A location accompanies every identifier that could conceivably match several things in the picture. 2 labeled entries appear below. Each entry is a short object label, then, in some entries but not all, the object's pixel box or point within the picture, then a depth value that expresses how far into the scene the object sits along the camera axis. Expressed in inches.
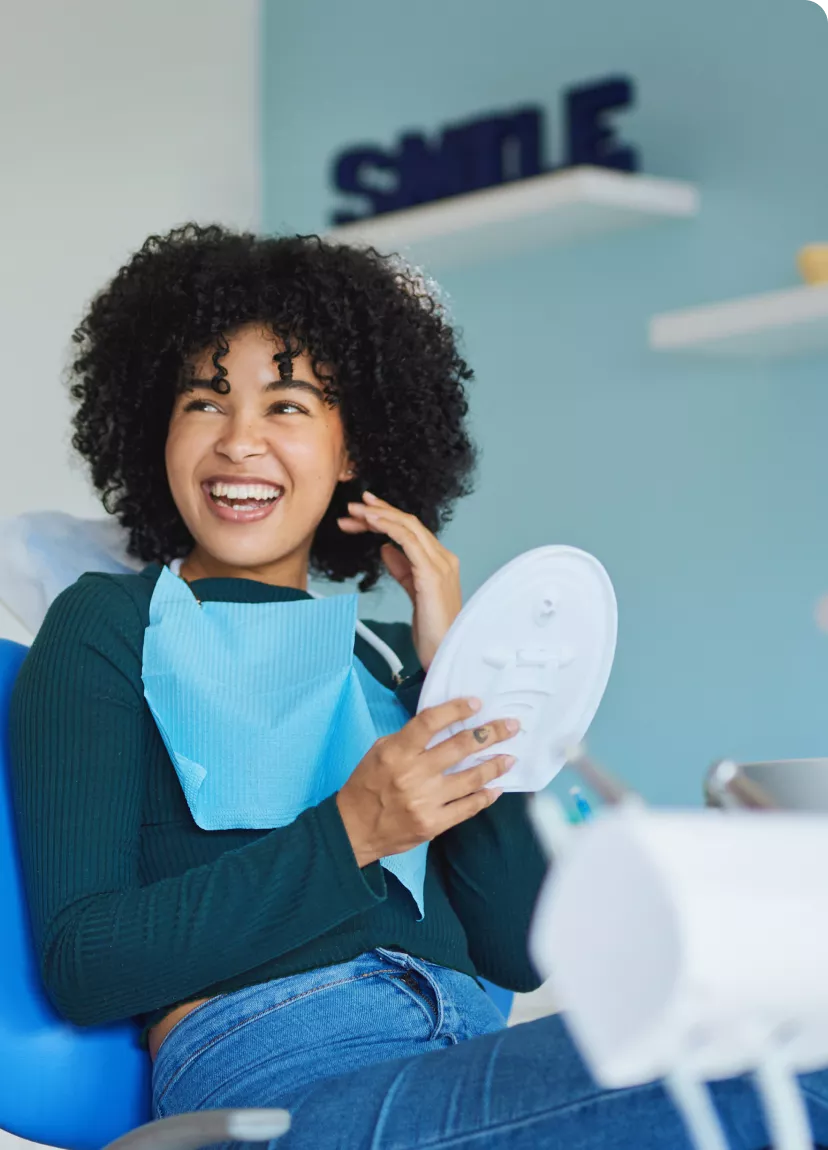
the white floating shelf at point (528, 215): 111.0
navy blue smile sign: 116.7
